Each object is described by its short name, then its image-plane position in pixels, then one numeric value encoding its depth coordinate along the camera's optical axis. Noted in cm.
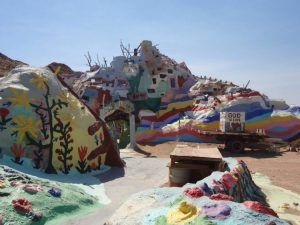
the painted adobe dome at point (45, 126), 688
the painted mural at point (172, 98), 1617
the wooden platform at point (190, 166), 582
